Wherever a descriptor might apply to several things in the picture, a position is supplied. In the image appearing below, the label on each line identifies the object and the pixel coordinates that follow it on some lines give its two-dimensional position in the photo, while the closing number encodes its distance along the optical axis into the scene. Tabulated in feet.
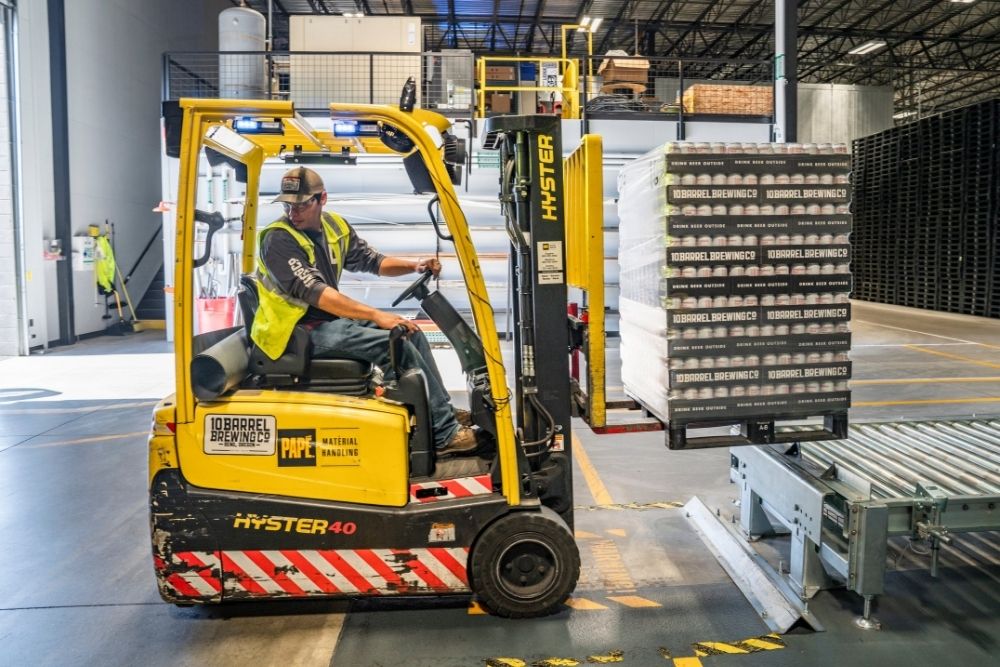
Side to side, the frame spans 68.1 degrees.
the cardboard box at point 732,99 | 47.06
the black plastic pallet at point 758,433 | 11.57
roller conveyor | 10.73
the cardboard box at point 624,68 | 46.24
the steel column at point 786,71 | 28.86
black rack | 58.29
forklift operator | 10.96
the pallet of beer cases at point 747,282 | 11.22
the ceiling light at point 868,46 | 83.82
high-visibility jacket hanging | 49.78
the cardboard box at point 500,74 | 51.42
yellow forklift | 10.62
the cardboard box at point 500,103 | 47.96
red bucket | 35.63
